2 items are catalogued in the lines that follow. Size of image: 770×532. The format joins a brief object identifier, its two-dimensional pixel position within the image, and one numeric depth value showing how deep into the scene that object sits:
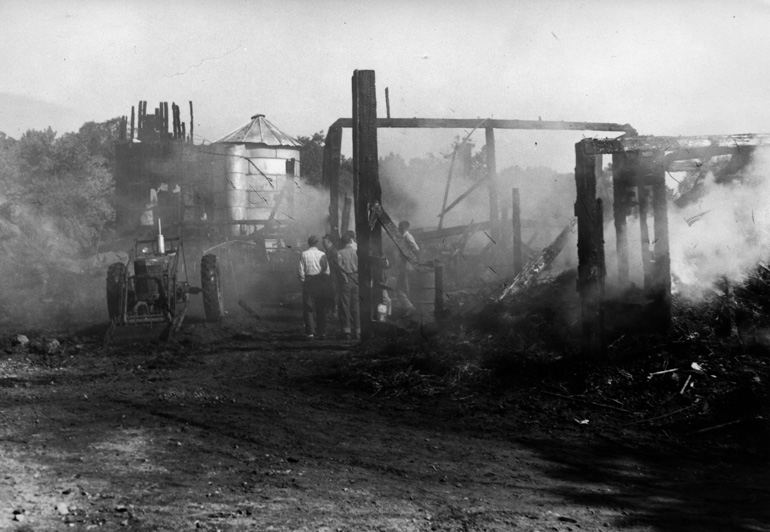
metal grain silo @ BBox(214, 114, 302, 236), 34.06
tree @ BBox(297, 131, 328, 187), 41.62
